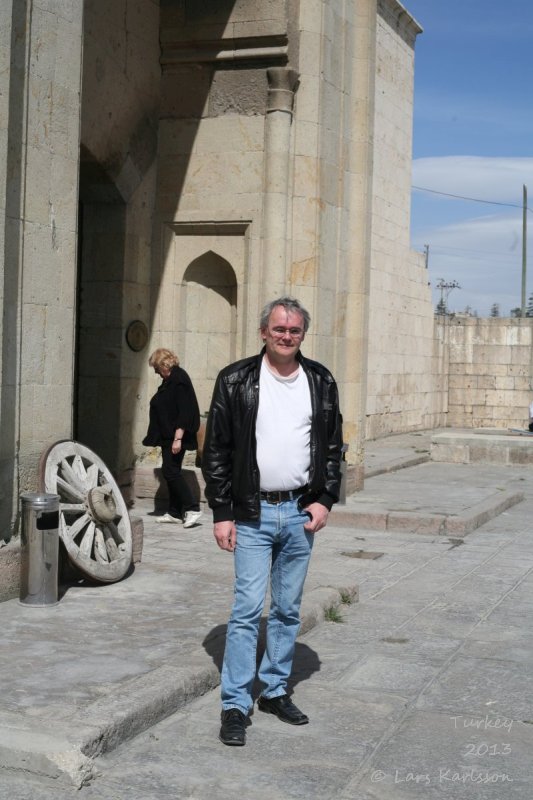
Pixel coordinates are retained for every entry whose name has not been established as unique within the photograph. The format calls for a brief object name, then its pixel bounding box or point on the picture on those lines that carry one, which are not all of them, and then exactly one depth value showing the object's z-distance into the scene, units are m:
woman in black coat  10.44
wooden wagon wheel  7.25
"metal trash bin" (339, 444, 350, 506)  11.84
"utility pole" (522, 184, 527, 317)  47.72
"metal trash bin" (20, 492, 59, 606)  6.68
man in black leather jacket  4.82
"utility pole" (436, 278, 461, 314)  62.76
